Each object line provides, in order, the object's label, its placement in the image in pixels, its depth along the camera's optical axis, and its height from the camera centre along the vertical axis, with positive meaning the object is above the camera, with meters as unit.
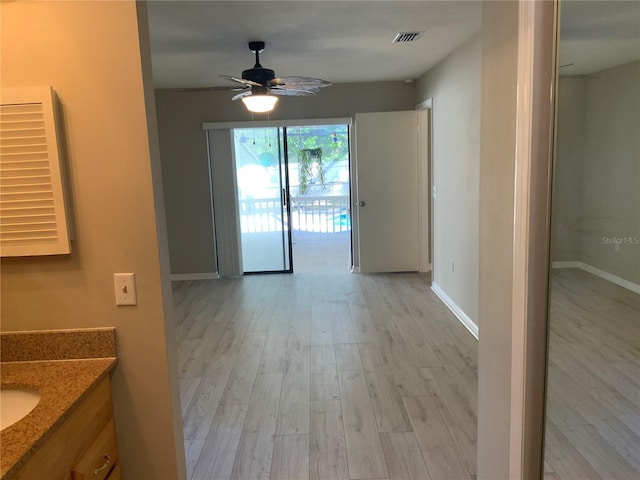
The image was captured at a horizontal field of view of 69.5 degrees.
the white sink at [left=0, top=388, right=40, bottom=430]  1.37 -0.62
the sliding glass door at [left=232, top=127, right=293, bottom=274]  6.06 -0.19
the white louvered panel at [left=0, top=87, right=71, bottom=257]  1.38 +0.05
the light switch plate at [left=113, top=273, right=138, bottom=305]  1.50 -0.32
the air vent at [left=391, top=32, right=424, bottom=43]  3.51 +1.10
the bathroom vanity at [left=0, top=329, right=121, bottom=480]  1.09 -0.57
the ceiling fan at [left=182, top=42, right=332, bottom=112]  3.33 +0.72
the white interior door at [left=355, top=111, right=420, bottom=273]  5.71 -0.15
